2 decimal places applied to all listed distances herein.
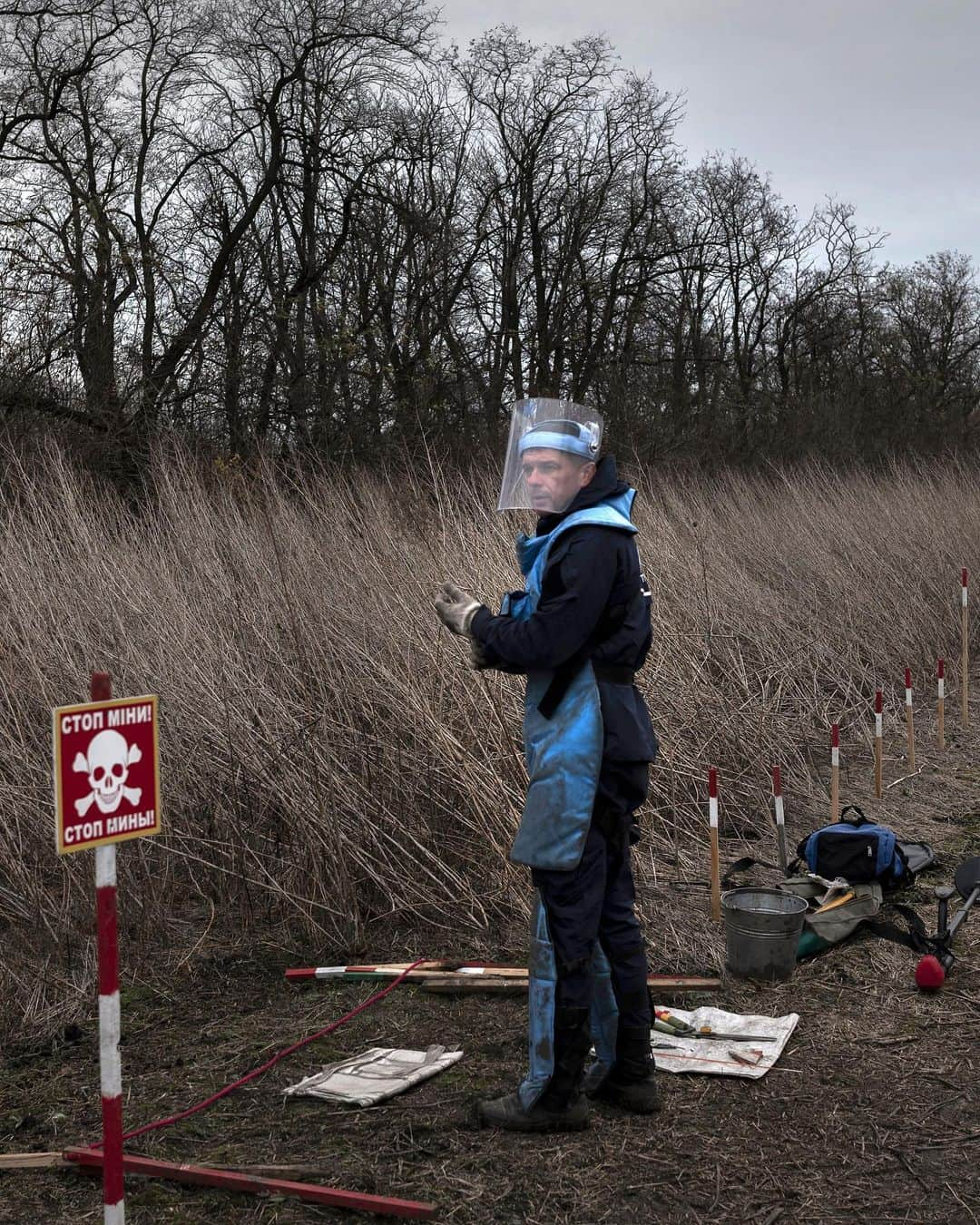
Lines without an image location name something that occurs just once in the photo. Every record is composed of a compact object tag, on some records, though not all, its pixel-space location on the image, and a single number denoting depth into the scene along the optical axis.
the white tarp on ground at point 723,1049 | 3.52
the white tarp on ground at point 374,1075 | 3.36
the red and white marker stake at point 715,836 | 4.78
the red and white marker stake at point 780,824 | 4.97
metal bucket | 4.20
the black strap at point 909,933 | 4.43
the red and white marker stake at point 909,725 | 7.09
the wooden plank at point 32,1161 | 3.01
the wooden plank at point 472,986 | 4.04
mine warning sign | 2.12
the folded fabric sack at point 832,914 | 4.50
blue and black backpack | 4.95
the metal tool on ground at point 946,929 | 4.14
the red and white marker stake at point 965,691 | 8.66
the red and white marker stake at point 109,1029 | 2.23
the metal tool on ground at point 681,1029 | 3.73
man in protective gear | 3.04
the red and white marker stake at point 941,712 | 7.80
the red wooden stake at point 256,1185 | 2.77
